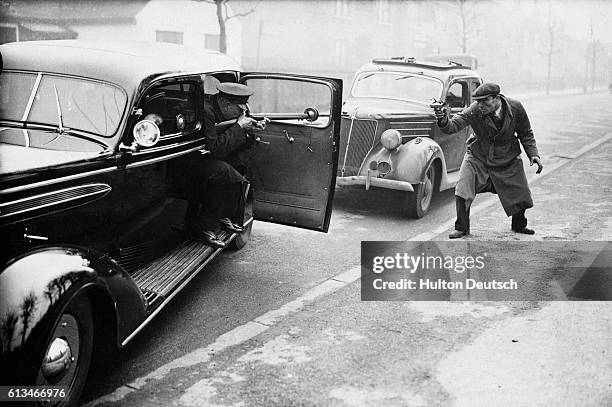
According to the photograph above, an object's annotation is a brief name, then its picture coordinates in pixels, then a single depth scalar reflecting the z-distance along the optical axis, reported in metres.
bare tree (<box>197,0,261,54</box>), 12.64
